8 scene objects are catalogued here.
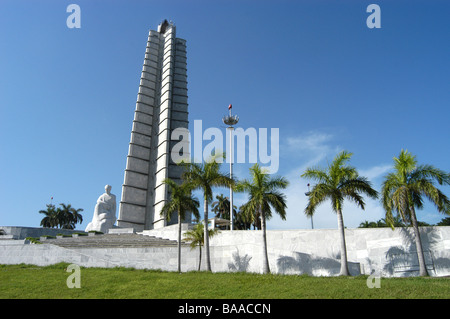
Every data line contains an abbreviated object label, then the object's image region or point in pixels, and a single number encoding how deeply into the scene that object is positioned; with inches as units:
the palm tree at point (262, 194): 750.5
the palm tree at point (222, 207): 2106.1
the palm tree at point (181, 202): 823.7
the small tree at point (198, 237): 860.7
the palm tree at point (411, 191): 691.4
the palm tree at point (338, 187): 710.5
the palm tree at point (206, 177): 802.8
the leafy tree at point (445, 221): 1980.9
